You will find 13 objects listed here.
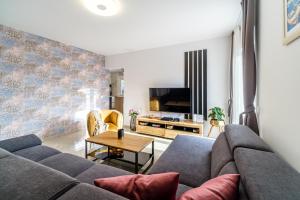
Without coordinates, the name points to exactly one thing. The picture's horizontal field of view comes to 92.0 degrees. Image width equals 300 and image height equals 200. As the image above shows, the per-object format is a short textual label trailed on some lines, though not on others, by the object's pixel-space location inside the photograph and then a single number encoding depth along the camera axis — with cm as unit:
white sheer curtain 253
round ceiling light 197
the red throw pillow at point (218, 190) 66
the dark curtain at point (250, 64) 158
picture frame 88
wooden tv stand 321
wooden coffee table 196
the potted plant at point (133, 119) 408
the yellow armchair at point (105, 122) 289
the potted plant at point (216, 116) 295
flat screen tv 346
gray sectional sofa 66
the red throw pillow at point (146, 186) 73
